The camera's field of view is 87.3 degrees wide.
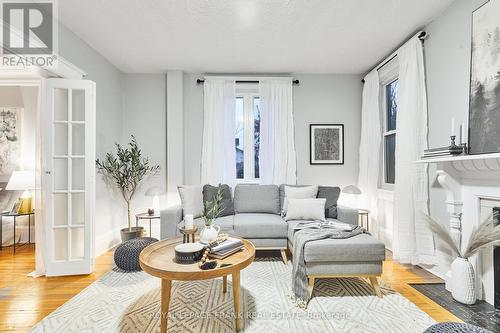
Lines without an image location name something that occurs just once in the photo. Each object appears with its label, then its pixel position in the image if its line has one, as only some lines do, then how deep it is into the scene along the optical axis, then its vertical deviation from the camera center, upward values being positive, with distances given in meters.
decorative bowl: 1.87 -0.63
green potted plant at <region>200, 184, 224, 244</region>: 2.20 -0.55
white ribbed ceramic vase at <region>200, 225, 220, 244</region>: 2.19 -0.58
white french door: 2.80 -0.13
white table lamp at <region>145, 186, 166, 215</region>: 3.81 -0.40
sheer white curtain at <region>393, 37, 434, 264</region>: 2.95 -0.03
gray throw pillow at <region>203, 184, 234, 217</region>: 3.61 -0.43
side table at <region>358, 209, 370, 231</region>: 3.76 -0.82
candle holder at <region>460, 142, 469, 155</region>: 2.34 +0.16
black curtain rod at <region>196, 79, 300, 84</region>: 4.28 +1.41
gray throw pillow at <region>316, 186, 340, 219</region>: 3.49 -0.41
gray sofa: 2.25 -0.70
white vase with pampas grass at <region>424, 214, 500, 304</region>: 2.00 -0.69
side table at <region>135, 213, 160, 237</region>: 3.71 -0.71
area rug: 1.89 -1.15
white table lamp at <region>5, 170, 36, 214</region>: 3.67 -0.27
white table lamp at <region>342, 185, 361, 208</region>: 3.86 -0.35
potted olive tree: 3.64 -0.07
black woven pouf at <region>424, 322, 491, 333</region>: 1.27 -0.80
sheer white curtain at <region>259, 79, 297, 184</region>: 4.28 +0.57
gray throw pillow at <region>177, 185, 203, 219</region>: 3.42 -0.45
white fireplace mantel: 2.15 -0.17
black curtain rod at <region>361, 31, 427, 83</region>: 2.96 +1.47
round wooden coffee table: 1.68 -0.68
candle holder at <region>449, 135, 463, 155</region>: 2.29 +0.16
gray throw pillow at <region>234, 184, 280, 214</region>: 3.75 -0.47
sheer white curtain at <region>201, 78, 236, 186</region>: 4.26 +0.58
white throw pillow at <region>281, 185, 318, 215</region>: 3.57 -0.36
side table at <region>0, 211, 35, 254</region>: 3.61 -0.74
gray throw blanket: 2.25 -0.72
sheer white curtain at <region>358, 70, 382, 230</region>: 3.91 +0.36
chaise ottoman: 2.24 -0.79
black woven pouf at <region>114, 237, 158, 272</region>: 2.83 -0.98
